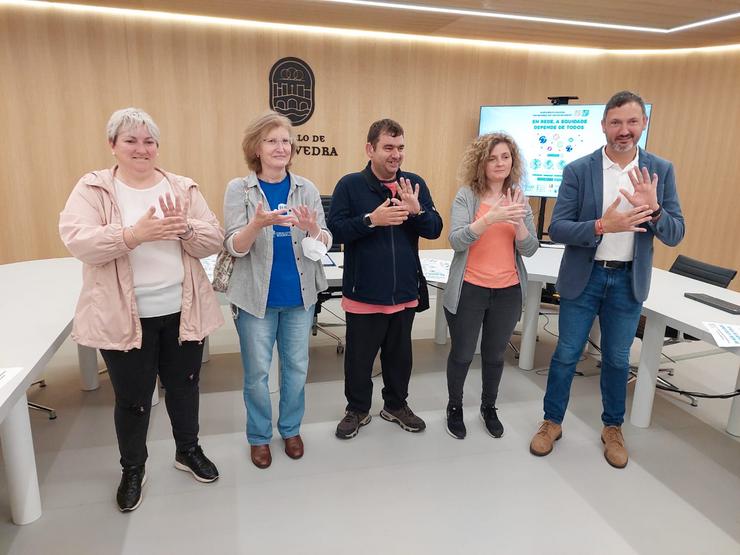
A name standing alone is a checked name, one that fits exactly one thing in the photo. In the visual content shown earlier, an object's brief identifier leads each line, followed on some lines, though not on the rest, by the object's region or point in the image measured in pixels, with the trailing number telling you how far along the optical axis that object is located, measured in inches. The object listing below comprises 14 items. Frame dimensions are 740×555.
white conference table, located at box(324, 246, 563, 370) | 124.5
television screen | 194.4
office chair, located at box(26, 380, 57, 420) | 111.0
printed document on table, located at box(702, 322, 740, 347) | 84.0
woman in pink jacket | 69.7
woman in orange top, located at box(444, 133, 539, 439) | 92.0
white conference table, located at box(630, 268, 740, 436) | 99.0
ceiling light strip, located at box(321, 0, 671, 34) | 159.2
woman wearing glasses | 81.3
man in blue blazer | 85.0
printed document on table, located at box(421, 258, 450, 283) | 124.2
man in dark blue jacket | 88.3
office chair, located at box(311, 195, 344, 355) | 149.7
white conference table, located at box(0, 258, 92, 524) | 70.0
